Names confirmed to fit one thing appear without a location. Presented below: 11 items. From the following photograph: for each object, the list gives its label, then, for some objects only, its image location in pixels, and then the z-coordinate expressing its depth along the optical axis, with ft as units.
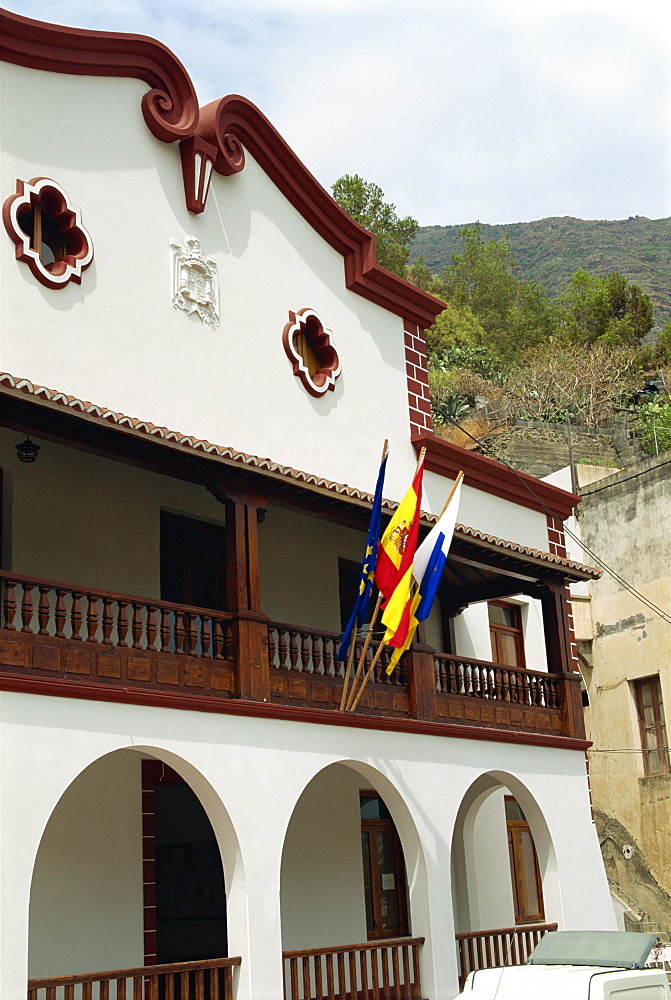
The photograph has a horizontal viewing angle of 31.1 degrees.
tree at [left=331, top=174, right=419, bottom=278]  140.36
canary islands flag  38.40
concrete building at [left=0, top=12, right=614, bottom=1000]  31.91
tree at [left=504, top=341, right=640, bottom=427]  122.21
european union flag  37.45
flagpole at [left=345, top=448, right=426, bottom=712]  36.86
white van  26.55
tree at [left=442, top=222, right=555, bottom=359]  154.71
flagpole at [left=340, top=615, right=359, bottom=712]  37.21
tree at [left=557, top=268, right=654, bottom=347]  146.83
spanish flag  37.37
